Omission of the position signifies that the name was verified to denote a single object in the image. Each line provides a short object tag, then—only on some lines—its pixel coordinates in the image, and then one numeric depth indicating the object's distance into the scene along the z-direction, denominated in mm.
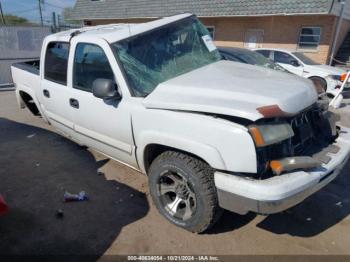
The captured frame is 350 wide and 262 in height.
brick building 13898
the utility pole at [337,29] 13518
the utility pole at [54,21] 11977
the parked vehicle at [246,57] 7379
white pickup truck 2445
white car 9734
